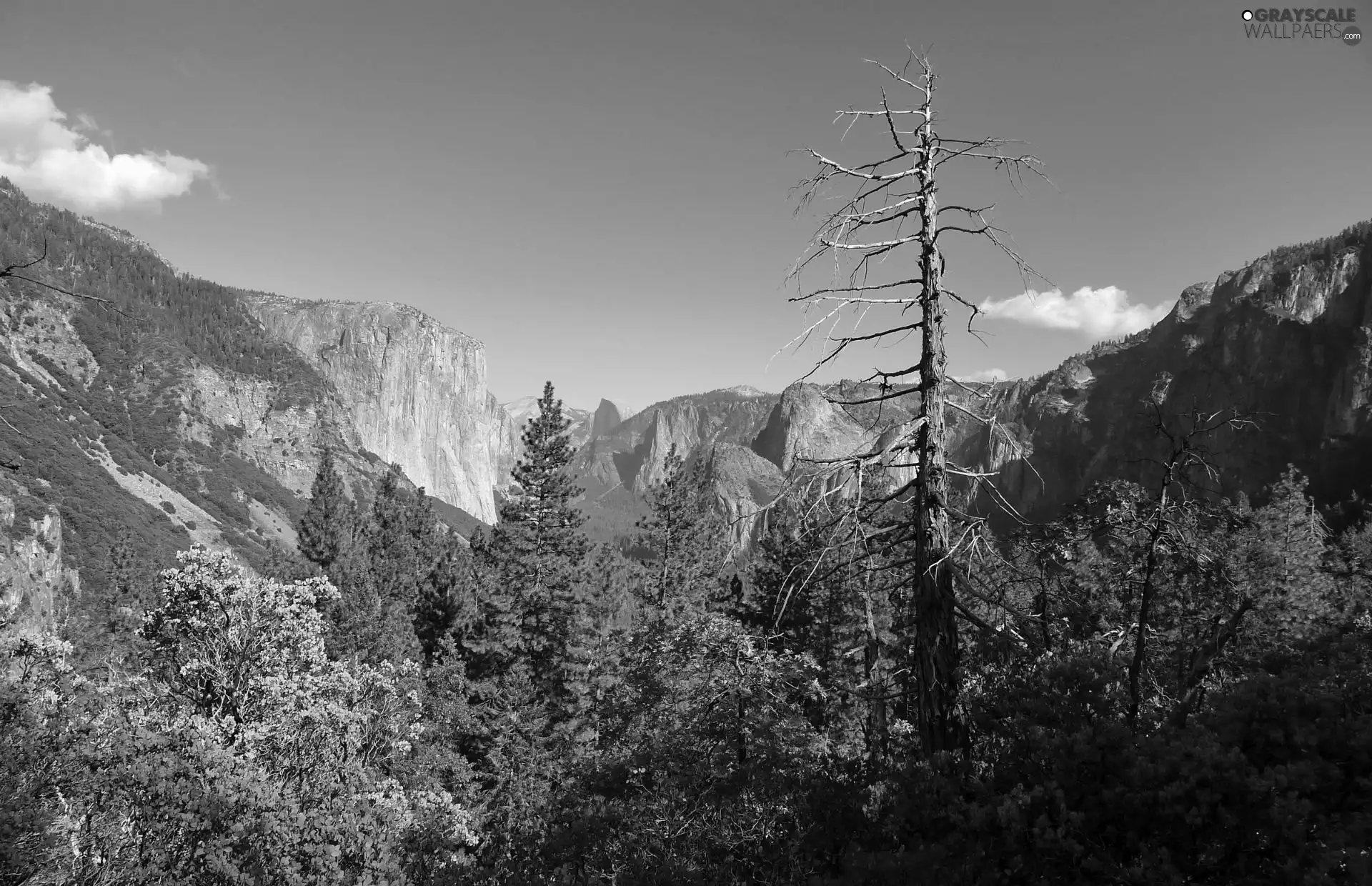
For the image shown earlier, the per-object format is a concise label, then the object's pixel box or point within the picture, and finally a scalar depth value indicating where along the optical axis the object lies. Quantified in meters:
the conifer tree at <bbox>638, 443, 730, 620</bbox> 30.97
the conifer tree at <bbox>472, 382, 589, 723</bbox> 25.47
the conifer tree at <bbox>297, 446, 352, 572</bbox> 46.03
